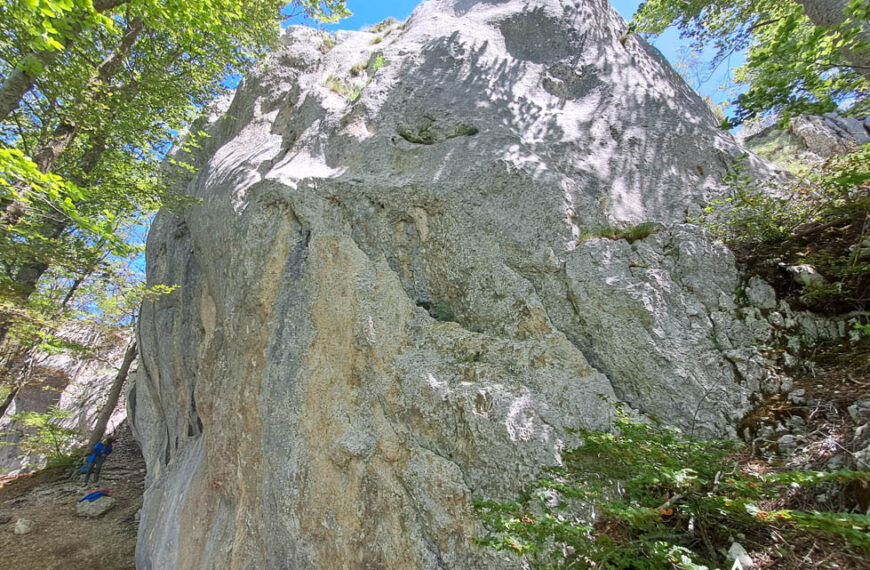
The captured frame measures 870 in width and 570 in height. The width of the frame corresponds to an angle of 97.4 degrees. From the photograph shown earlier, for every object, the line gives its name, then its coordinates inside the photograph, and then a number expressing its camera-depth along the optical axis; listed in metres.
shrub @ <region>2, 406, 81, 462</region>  12.04
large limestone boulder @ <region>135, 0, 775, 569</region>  3.88
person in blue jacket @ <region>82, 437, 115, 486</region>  11.80
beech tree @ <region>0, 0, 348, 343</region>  4.66
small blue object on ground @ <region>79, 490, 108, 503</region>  10.30
